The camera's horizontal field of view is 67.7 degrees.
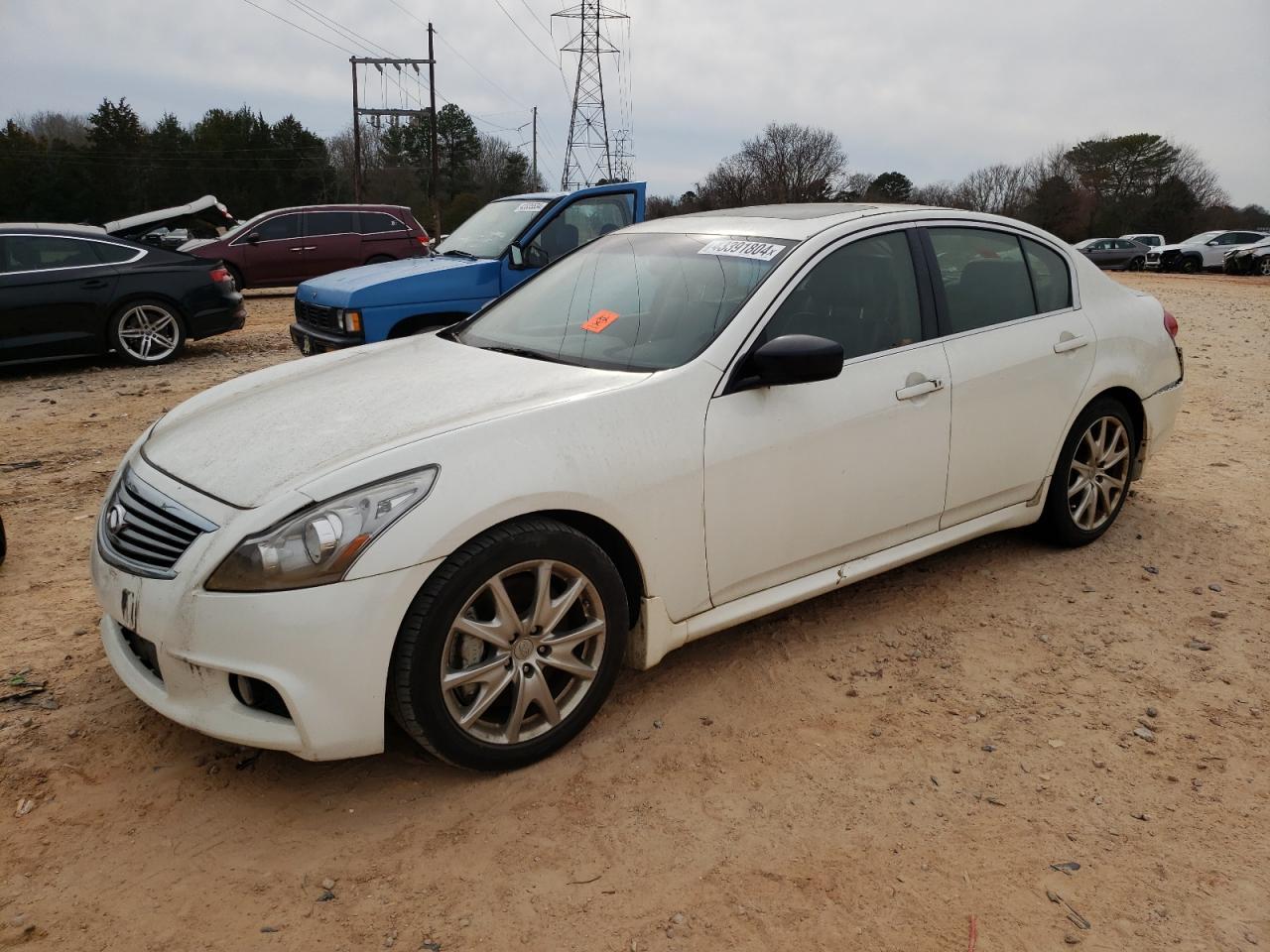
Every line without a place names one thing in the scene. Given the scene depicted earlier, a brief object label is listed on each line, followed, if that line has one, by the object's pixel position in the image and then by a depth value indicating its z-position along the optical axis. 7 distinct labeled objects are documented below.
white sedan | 2.51
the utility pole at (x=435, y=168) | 38.69
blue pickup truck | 7.27
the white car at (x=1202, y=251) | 31.39
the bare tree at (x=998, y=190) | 59.54
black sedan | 9.12
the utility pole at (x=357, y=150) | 43.19
